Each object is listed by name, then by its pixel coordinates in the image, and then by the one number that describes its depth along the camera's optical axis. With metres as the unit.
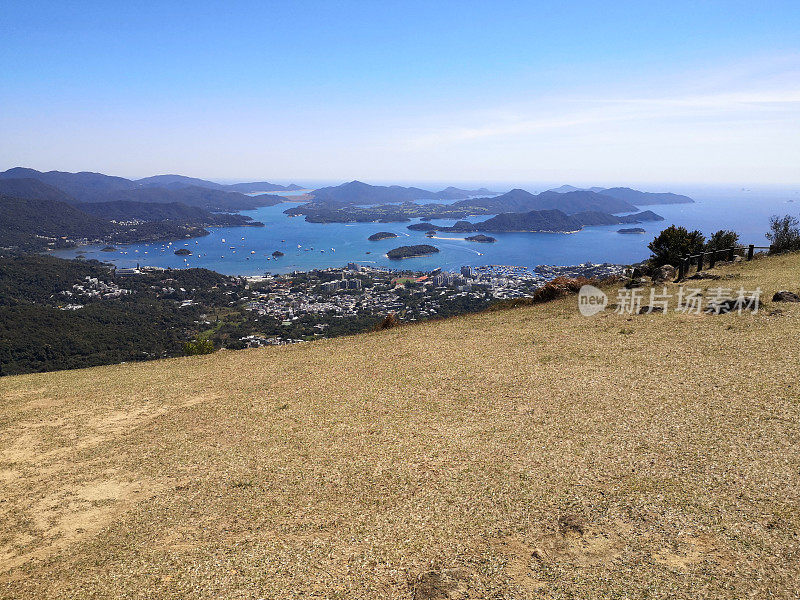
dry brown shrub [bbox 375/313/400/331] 22.06
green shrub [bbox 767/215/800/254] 27.17
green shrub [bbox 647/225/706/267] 25.42
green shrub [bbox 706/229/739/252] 27.52
